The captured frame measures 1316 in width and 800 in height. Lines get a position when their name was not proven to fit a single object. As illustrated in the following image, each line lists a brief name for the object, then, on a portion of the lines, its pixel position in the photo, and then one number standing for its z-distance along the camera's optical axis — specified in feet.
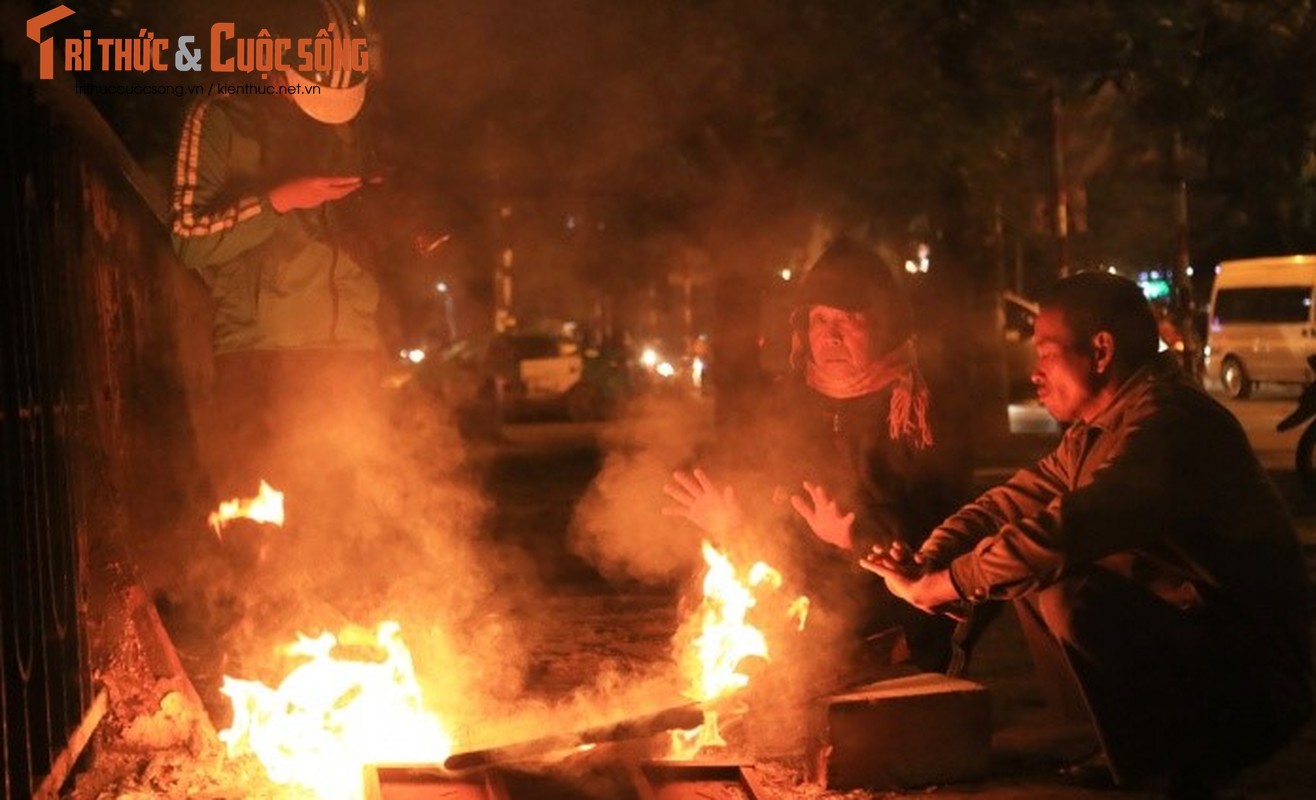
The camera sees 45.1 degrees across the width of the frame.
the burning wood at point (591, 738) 15.71
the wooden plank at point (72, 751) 15.02
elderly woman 18.79
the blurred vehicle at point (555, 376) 93.30
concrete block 16.52
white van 92.99
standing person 19.43
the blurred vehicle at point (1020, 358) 87.45
